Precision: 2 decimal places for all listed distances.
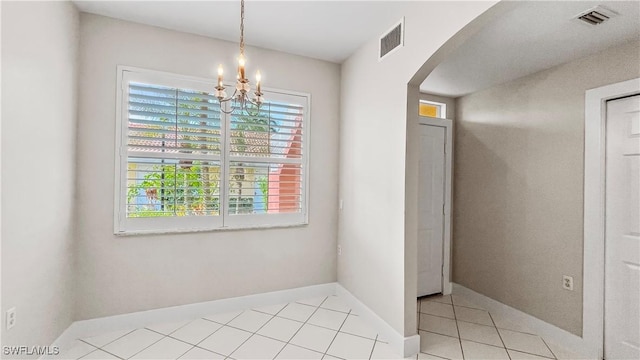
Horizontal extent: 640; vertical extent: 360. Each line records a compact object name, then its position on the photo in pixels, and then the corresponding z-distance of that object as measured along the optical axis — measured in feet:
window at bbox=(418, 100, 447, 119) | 12.35
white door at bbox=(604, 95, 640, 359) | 7.11
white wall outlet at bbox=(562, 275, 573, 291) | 8.16
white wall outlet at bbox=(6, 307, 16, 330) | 5.35
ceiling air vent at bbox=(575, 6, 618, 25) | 6.02
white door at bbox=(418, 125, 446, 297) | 11.08
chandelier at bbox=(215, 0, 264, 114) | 5.04
